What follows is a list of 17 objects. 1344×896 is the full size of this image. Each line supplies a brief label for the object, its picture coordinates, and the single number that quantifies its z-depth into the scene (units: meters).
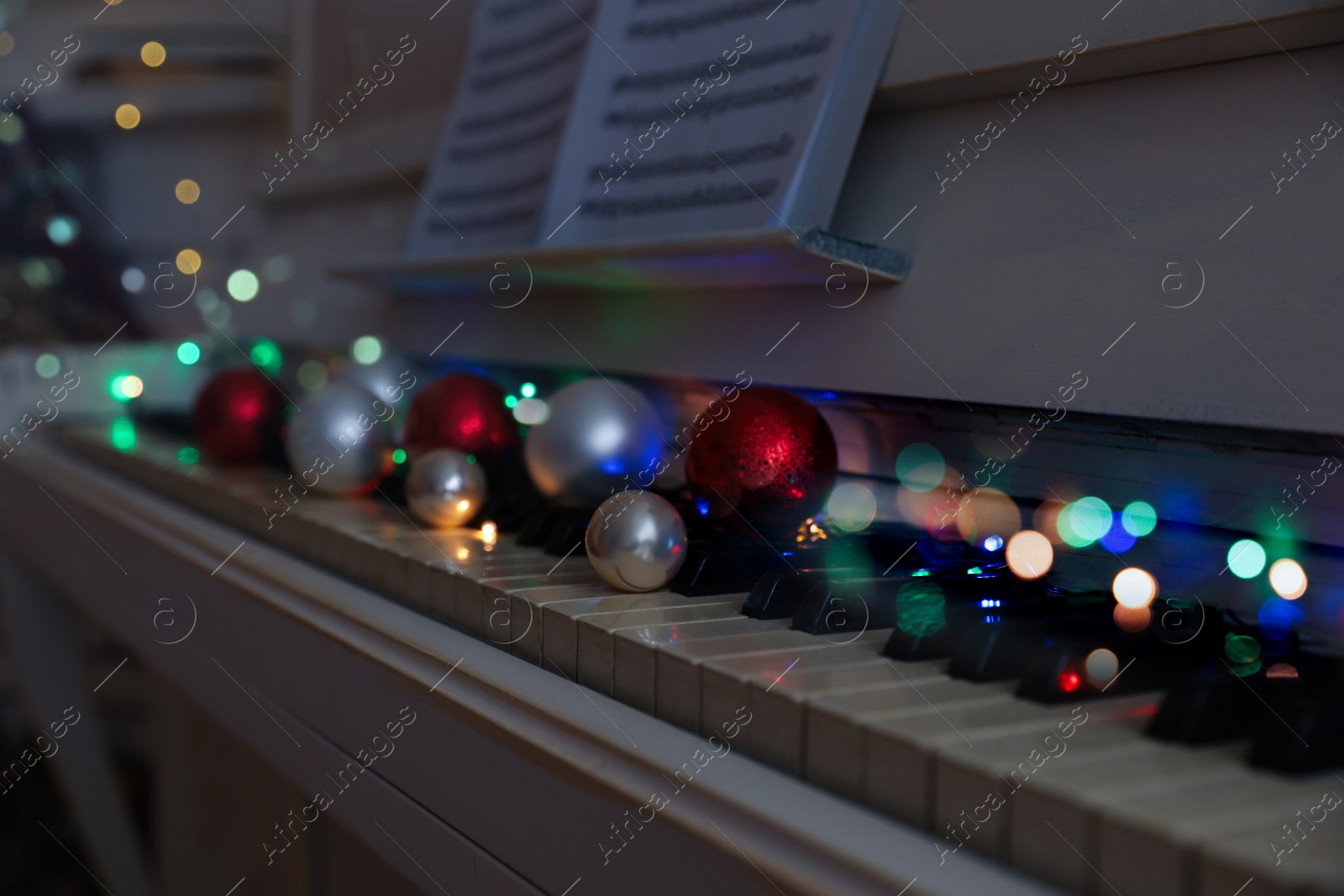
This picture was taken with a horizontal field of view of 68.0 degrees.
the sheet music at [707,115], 1.01
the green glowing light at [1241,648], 0.57
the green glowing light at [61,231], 3.16
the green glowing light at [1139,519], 0.75
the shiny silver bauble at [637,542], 0.75
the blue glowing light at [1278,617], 0.61
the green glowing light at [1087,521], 0.77
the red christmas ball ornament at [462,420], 1.18
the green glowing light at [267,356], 2.22
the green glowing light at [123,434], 1.67
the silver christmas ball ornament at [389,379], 1.52
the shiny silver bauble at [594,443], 0.99
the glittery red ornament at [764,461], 0.84
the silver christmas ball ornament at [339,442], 1.20
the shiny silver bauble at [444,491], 1.01
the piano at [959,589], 0.45
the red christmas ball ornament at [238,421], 1.48
